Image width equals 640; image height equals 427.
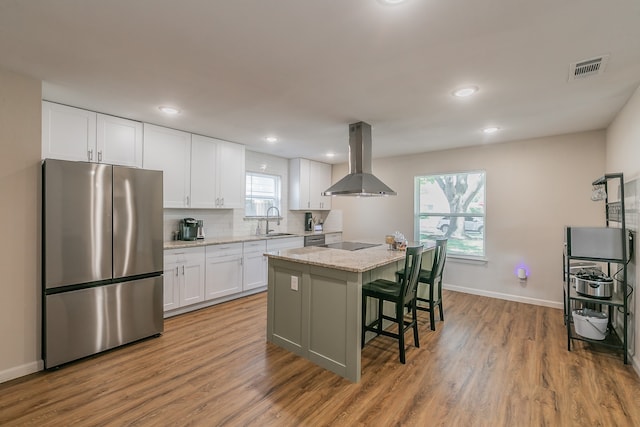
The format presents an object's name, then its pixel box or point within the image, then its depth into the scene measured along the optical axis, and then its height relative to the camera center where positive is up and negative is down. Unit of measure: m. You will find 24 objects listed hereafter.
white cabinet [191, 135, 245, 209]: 4.24 +0.63
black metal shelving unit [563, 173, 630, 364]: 2.70 -0.79
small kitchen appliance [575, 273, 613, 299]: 2.83 -0.69
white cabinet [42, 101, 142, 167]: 2.95 +0.86
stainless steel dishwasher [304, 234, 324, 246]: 5.59 -0.46
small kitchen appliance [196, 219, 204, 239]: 4.46 -0.23
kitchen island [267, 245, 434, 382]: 2.43 -0.78
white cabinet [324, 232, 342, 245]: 6.14 -0.46
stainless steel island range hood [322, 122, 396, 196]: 3.53 +0.59
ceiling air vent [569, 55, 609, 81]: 2.09 +1.07
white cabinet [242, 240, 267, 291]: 4.58 -0.78
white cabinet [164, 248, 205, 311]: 3.66 -0.77
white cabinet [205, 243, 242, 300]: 4.10 -0.77
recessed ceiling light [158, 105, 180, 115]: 3.13 +1.14
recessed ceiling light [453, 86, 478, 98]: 2.57 +1.08
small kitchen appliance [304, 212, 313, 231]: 6.39 -0.12
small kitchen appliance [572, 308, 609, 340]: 2.85 -1.07
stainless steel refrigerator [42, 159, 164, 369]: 2.51 -0.38
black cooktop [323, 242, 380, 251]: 3.56 -0.38
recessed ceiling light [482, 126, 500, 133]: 3.77 +1.10
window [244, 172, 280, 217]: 5.39 +0.42
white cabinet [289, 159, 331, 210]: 5.95 +0.64
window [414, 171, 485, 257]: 4.89 +0.08
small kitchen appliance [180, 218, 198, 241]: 4.26 -0.19
